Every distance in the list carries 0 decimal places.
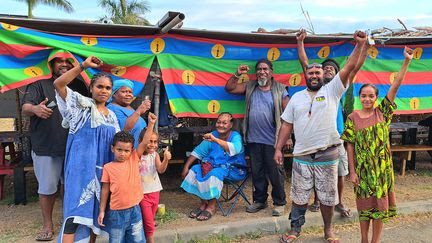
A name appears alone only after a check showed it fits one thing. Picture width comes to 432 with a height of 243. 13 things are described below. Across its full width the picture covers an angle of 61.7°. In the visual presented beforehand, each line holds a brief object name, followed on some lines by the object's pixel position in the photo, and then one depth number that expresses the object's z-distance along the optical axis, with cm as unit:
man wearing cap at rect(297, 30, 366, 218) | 439
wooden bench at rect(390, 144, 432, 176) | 664
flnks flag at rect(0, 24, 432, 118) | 376
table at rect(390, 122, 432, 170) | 690
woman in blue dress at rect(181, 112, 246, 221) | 439
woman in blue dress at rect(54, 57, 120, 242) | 299
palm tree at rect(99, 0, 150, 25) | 2510
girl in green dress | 340
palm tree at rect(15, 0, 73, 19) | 2373
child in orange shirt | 301
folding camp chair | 454
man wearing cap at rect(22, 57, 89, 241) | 368
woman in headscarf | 343
